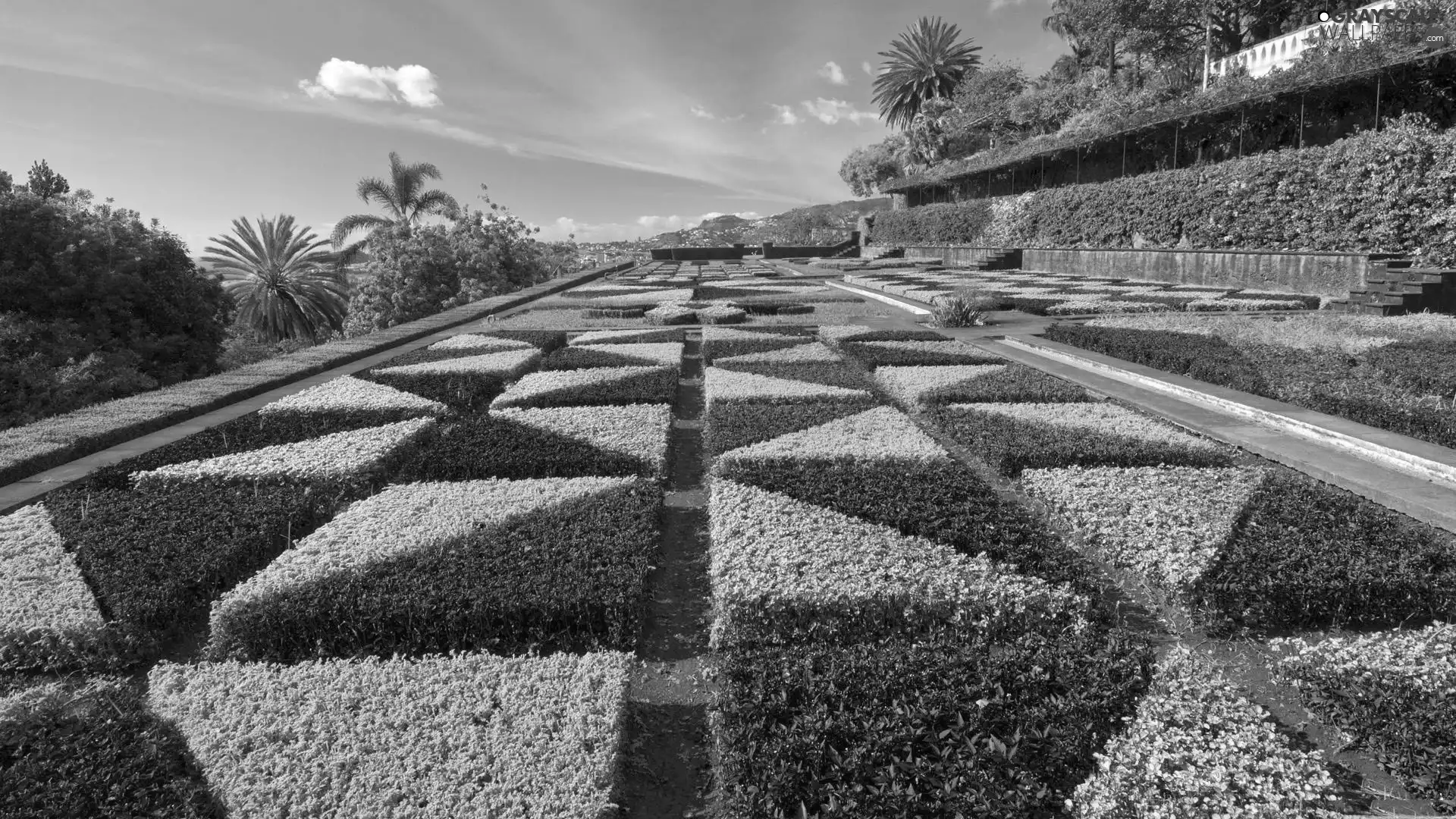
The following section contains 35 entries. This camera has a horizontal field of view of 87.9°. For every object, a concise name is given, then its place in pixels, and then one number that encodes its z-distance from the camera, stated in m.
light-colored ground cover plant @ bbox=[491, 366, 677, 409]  7.44
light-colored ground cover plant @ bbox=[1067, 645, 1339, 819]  2.10
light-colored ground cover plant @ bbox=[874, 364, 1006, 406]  7.23
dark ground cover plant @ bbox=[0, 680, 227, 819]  2.15
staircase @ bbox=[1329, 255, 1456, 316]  10.86
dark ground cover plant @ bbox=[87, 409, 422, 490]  5.24
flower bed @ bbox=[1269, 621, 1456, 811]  2.26
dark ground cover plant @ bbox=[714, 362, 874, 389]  7.83
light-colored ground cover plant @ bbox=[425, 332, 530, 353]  10.66
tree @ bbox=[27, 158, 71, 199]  16.94
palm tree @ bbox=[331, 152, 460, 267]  30.97
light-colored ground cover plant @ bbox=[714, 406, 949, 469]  5.25
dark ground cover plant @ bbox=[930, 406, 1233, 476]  5.02
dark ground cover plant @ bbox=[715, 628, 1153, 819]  2.18
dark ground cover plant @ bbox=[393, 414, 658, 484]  5.21
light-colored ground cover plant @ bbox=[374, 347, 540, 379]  8.77
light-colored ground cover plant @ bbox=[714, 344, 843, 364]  9.20
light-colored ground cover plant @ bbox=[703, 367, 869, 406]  7.20
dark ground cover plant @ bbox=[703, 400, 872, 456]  5.79
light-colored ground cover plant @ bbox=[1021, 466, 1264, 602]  3.54
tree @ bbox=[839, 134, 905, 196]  59.01
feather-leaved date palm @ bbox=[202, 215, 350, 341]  23.53
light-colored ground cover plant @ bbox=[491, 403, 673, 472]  5.65
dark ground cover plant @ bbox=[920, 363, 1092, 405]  6.89
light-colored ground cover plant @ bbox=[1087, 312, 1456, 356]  8.10
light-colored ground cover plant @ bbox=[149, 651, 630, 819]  2.15
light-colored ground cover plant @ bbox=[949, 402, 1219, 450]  5.48
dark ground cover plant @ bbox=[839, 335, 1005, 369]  8.68
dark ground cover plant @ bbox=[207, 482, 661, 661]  3.17
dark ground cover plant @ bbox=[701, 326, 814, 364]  9.98
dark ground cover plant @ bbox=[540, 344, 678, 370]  9.23
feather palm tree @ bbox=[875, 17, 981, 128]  50.09
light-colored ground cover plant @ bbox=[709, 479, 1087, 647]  3.18
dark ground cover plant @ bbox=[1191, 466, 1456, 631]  3.17
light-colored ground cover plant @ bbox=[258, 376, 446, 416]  7.01
